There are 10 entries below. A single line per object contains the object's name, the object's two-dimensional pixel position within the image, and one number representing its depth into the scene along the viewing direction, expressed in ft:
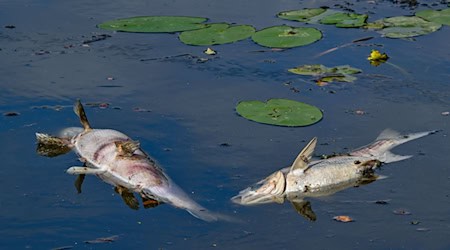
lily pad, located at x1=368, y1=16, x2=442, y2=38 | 41.18
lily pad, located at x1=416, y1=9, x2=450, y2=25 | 42.73
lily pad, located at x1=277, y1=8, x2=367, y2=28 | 42.62
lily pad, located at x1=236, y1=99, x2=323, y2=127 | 31.86
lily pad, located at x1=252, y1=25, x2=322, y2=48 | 39.71
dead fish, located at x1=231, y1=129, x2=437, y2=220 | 26.29
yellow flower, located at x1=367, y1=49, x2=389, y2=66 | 38.12
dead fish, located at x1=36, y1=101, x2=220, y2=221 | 25.98
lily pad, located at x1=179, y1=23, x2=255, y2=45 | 40.39
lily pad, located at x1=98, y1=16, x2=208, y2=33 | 41.99
